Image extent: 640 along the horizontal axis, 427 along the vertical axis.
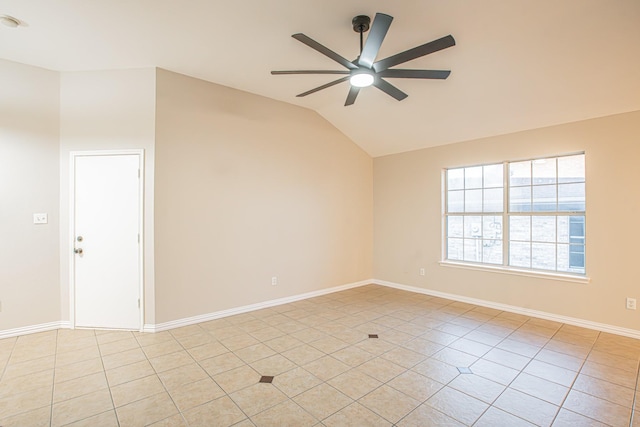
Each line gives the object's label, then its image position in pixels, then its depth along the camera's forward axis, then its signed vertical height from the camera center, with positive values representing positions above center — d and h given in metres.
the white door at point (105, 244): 3.66 -0.38
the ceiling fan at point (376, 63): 2.14 +1.18
